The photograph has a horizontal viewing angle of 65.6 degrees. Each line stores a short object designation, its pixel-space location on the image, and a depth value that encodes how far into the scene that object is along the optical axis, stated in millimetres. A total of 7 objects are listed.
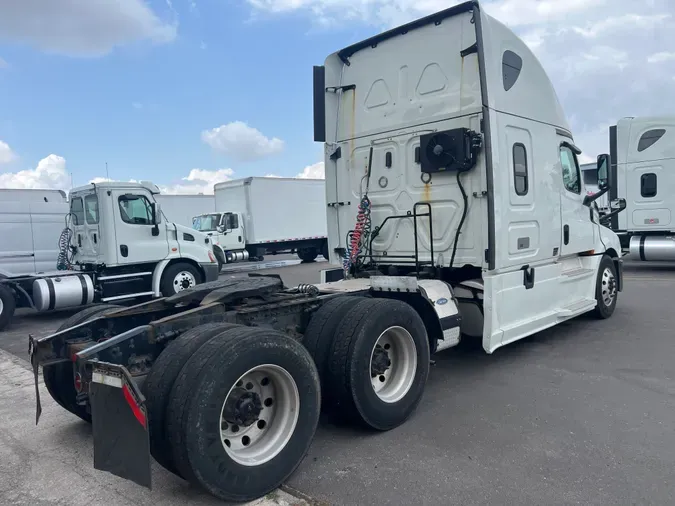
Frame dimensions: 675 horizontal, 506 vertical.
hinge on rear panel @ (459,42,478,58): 5391
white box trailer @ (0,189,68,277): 11312
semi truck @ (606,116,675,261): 13812
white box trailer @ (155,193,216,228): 24828
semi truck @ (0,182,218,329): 10055
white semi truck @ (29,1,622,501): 3111
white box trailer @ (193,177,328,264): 20781
